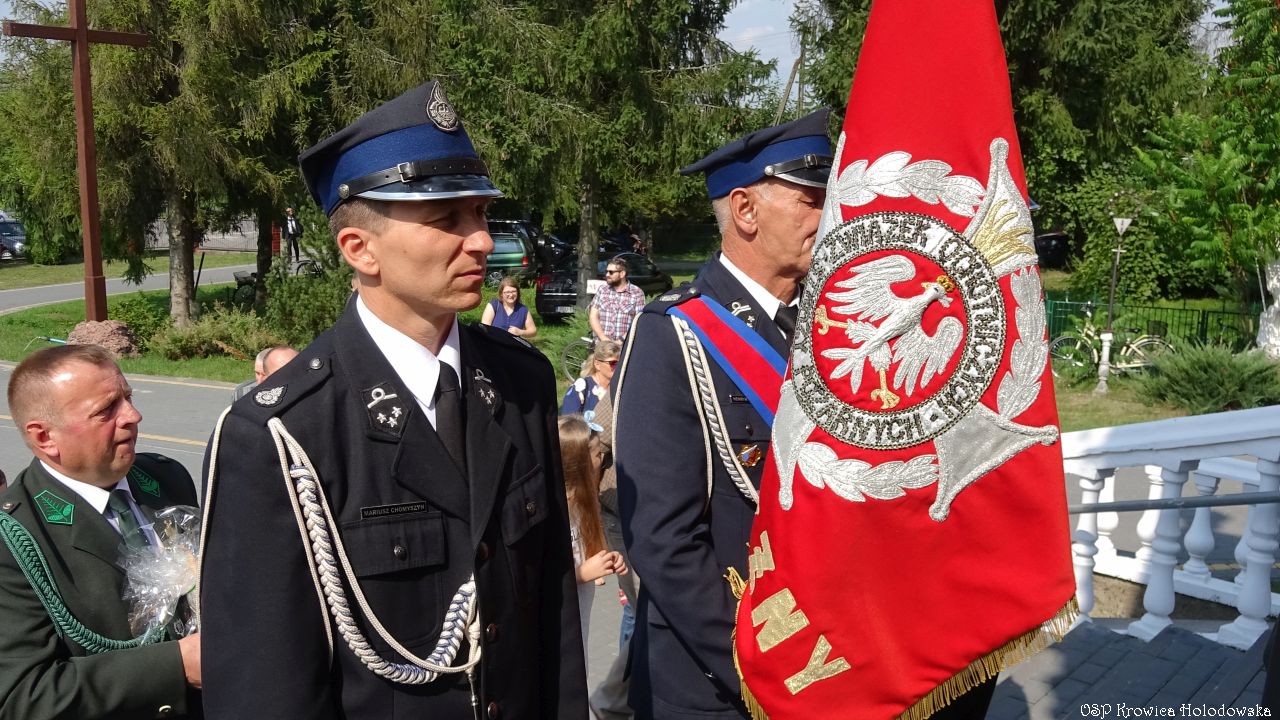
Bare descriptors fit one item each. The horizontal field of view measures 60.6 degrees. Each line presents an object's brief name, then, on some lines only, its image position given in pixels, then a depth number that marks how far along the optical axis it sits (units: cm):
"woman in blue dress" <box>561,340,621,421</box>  814
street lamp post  1537
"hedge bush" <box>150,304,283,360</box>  1834
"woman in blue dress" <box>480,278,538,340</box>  1272
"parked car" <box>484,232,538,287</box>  2702
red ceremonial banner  209
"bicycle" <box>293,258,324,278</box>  1808
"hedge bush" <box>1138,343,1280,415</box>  1320
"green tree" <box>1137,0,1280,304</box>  1589
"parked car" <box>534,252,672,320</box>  2200
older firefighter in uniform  255
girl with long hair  482
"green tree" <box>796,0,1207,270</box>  2258
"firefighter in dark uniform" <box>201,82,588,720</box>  190
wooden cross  1075
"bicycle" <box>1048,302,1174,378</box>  1620
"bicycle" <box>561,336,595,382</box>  1505
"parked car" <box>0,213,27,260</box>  3922
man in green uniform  246
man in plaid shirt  1270
